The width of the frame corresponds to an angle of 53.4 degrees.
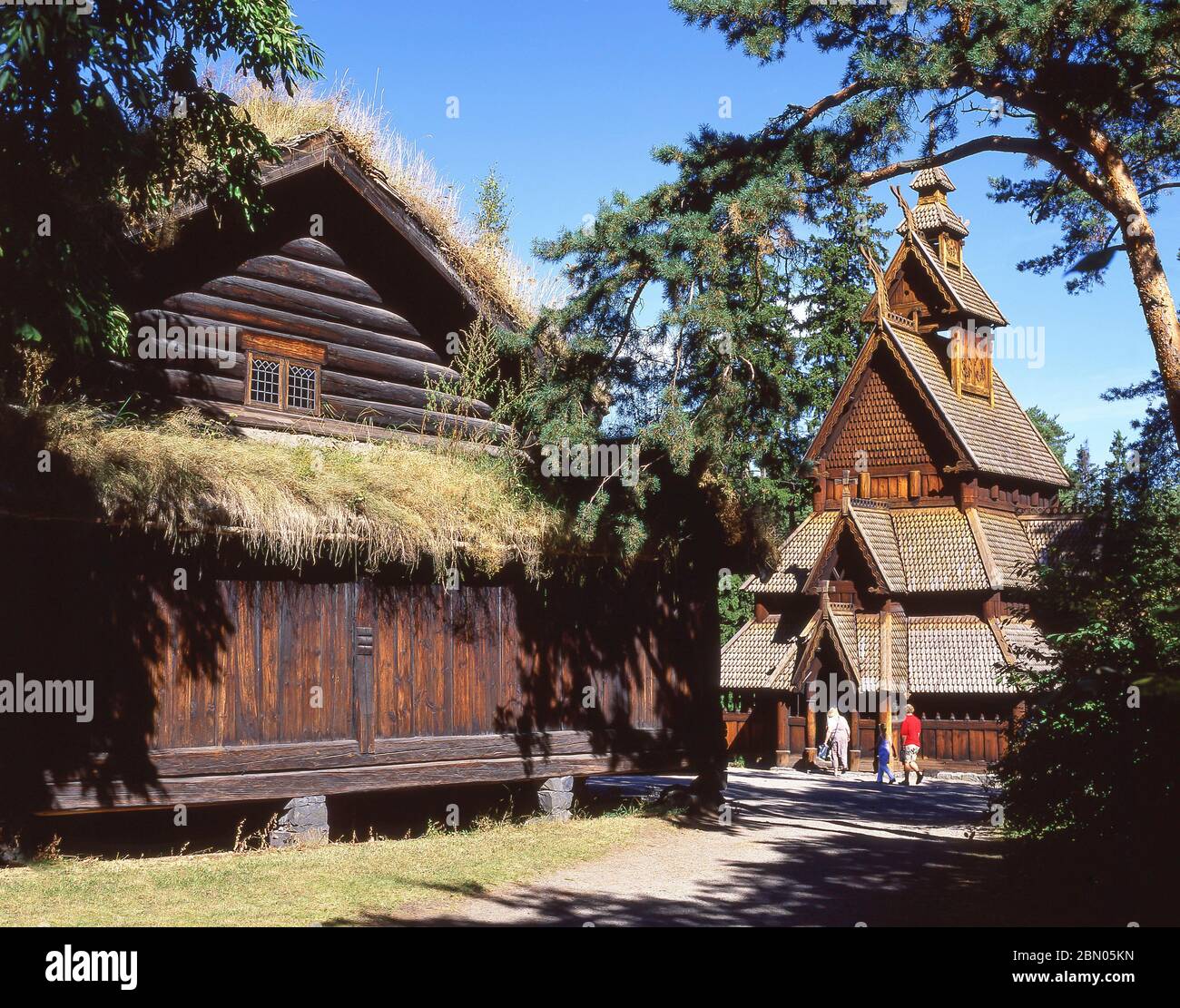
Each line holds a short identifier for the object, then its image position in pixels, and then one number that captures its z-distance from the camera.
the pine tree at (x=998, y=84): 12.10
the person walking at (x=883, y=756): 25.44
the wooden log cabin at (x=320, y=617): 11.12
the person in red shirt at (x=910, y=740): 24.89
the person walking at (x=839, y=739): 28.66
